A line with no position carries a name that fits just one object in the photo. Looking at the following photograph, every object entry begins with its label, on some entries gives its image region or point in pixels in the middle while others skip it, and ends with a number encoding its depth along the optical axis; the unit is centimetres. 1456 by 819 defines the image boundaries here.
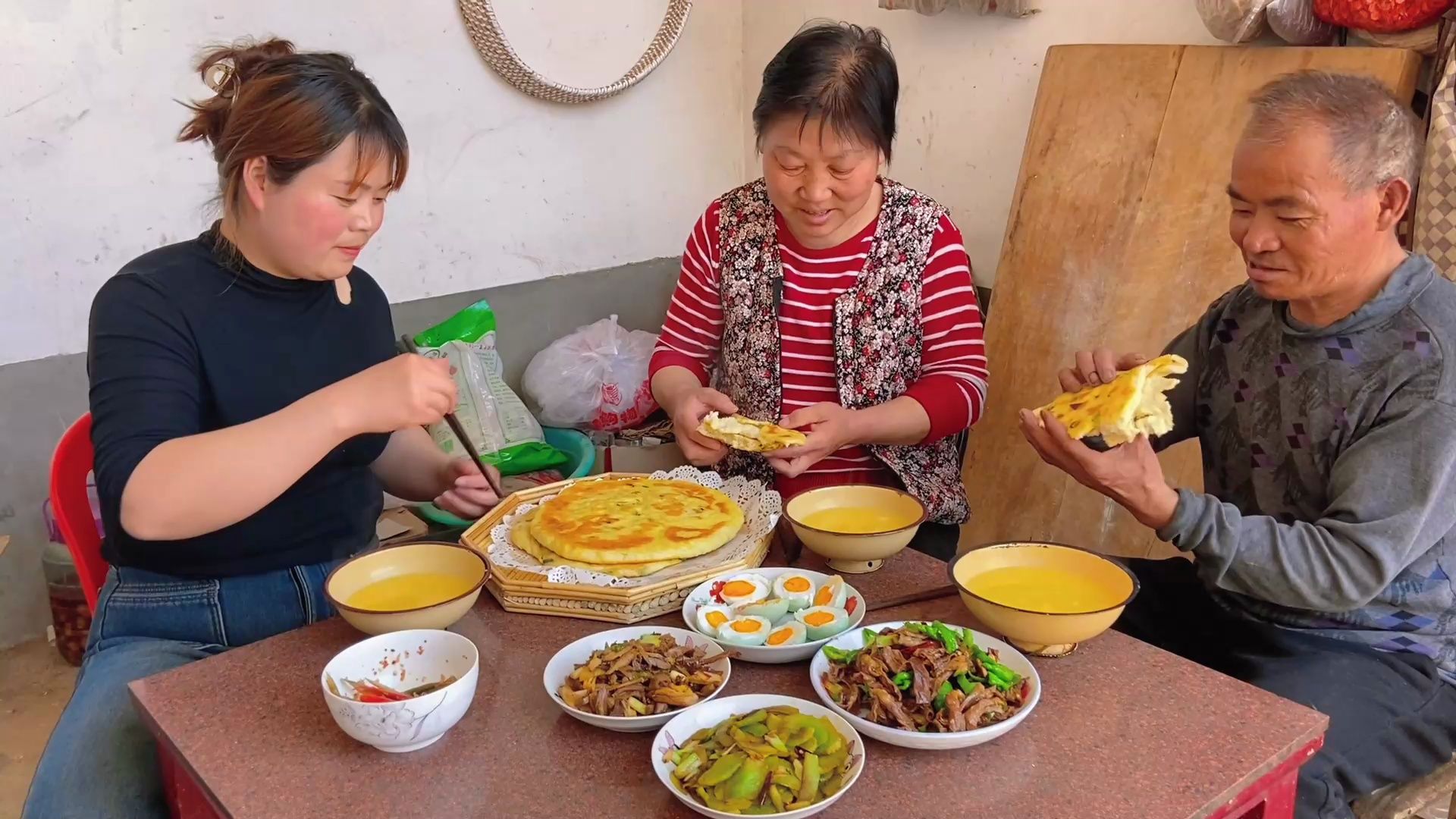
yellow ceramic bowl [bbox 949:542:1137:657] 136
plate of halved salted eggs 139
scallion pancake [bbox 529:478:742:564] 162
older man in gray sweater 151
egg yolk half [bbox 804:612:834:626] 145
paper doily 156
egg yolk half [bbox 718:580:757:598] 152
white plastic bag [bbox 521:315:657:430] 360
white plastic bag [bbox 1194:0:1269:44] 243
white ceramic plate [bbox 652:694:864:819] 115
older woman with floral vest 202
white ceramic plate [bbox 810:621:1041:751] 118
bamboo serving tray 153
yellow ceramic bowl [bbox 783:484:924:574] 160
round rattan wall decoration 339
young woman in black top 144
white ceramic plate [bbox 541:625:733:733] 123
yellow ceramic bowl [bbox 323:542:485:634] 142
